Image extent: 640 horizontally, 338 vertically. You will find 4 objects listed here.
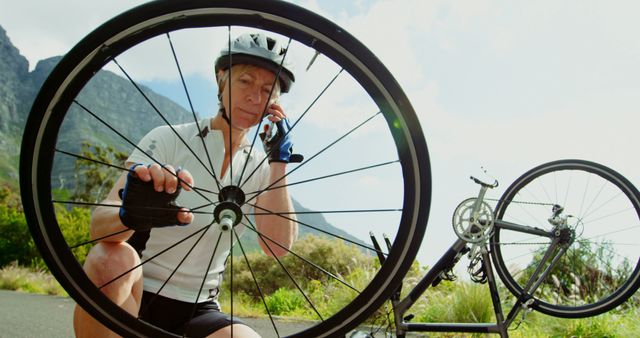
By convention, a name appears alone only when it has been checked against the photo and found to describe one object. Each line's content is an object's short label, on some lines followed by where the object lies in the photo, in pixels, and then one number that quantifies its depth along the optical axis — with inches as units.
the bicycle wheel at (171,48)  54.2
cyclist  65.7
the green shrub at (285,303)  271.1
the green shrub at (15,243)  522.6
